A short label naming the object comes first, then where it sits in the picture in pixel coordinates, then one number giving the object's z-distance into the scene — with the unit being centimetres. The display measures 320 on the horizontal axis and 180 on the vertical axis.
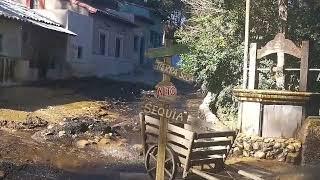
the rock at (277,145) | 786
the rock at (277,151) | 787
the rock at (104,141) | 962
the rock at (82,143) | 928
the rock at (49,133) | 986
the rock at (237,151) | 816
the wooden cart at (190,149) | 551
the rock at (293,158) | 773
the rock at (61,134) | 985
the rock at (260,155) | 794
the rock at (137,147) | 923
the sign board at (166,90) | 441
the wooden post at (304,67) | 777
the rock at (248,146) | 804
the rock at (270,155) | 792
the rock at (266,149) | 796
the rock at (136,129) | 1112
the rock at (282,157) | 783
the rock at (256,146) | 800
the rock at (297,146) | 773
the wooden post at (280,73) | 843
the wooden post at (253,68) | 814
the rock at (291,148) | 777
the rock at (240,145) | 814
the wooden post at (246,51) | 836
